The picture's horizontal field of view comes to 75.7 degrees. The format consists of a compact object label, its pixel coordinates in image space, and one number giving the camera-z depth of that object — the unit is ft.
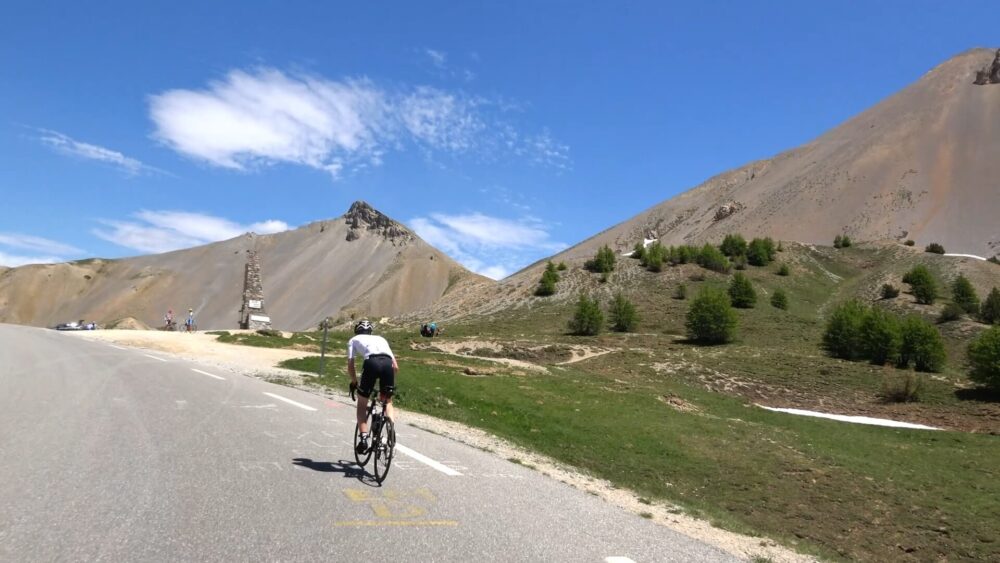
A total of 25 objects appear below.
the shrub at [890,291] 187.57
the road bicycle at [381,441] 26.32
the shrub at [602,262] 220.43
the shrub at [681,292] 190.29
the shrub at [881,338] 120.06
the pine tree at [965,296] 164.92
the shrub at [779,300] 181.57
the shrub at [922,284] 176.86
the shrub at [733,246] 230.07
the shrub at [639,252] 232.92
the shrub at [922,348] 115.85
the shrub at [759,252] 223.92
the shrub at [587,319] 155.33
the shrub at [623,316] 161.58
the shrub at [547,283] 207.51
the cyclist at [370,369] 28.04
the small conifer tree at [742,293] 176.65
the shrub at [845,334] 126.62
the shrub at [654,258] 216.88
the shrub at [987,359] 94.26
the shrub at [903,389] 96.17
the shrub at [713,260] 213.25
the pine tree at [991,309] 156.32
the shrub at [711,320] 139.95
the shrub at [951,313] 157.72
